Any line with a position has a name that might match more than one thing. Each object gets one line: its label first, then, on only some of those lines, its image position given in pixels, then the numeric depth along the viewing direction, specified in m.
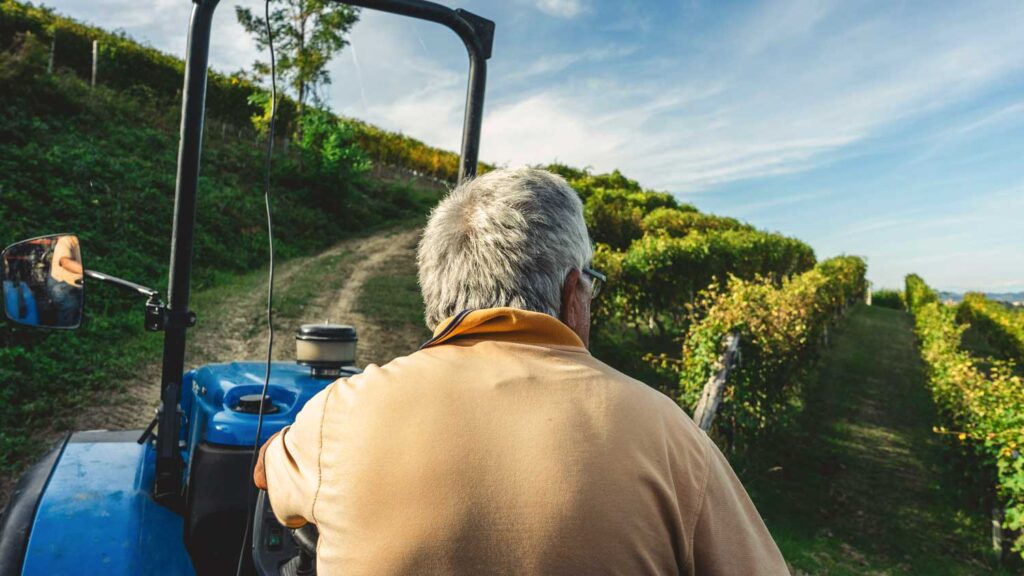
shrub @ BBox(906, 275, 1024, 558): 6.46
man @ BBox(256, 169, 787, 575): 1.04
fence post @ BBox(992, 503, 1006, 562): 7.26
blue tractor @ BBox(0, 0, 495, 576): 1.67
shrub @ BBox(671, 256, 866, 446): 8.05
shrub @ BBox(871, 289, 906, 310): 50.06
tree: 17.36
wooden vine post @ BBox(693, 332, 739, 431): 7.77
